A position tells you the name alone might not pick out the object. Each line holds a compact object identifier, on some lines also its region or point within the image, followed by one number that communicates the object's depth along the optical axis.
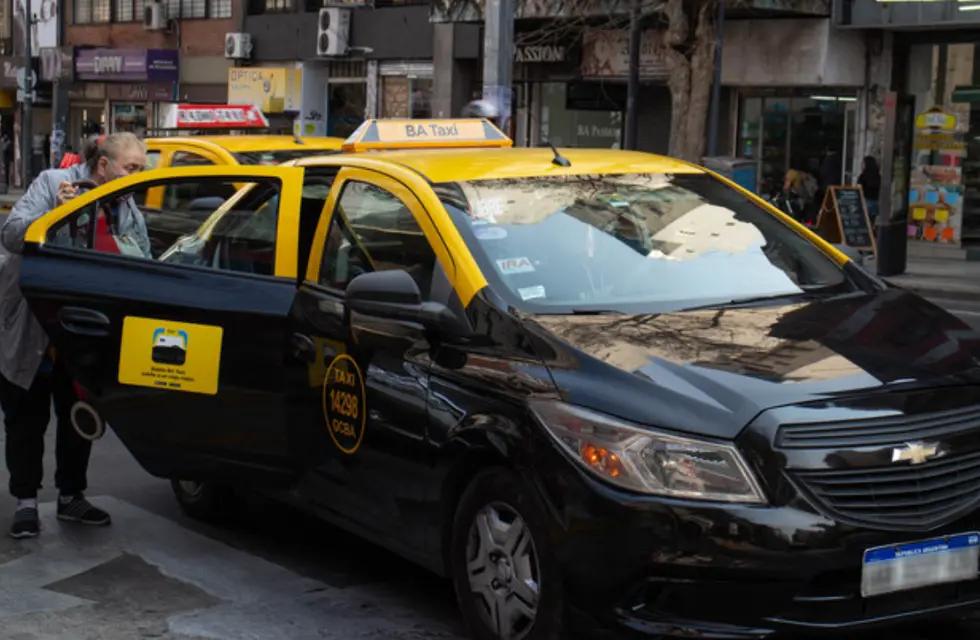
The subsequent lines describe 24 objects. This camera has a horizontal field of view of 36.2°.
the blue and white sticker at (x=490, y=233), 5.24
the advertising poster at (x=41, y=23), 44.53
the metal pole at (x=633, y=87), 25.16
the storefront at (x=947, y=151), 24.42
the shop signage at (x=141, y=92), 39.69
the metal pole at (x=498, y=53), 18.67
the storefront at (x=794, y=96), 24.97
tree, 22.14
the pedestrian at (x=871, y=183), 23.86
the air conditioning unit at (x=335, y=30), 33.53
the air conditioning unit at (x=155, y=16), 39.59
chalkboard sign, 21.66
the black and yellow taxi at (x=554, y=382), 4.17
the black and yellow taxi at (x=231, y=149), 11.29
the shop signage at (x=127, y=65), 39.12
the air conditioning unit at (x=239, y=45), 36.56
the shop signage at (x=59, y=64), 42.44
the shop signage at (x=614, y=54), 27.67
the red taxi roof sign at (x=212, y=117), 13.73
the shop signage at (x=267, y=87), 35.53
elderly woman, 6.38
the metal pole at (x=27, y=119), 38.09
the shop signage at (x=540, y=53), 29.31
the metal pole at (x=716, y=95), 21.88
